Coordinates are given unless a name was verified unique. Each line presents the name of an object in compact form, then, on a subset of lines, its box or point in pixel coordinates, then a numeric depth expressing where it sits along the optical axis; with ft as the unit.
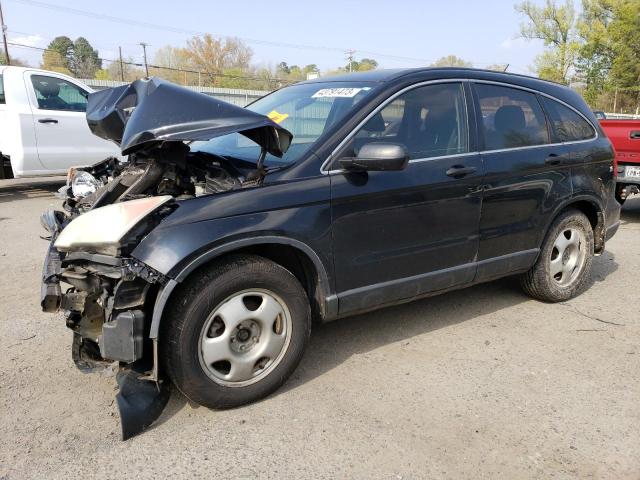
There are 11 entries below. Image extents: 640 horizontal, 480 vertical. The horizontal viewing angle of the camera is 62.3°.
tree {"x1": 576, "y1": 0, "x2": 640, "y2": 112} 133.18
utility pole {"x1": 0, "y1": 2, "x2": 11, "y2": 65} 121.53
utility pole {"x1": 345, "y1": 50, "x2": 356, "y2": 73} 211.49
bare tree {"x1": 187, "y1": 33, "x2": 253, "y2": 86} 193.06
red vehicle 24.88
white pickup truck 27.27
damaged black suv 8.80
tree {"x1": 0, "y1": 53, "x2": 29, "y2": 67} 128.26
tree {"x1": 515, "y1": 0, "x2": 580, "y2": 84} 144.36
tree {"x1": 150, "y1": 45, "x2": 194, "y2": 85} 195.31
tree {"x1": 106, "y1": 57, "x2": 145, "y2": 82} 165.02
